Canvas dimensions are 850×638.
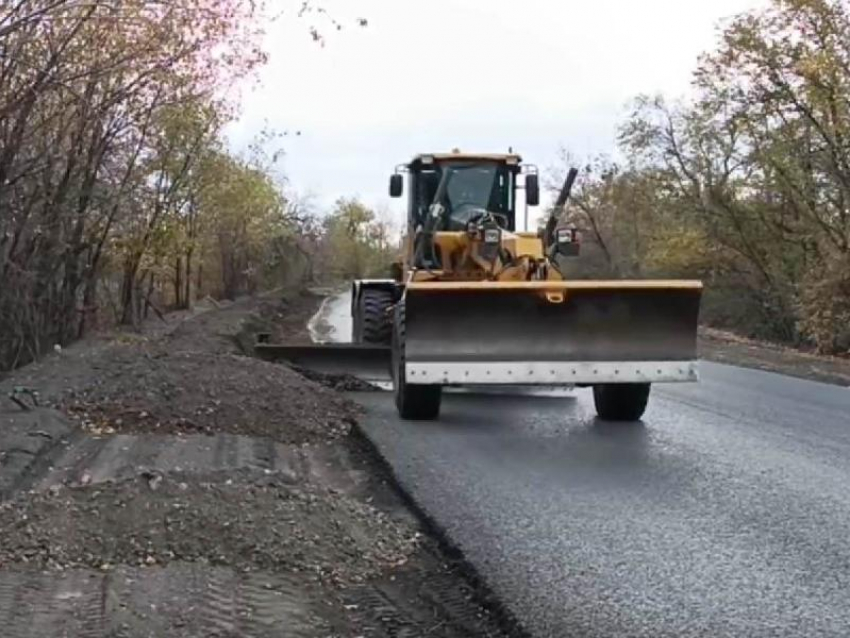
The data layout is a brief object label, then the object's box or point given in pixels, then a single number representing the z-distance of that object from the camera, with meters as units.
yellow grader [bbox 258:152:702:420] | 10.84
